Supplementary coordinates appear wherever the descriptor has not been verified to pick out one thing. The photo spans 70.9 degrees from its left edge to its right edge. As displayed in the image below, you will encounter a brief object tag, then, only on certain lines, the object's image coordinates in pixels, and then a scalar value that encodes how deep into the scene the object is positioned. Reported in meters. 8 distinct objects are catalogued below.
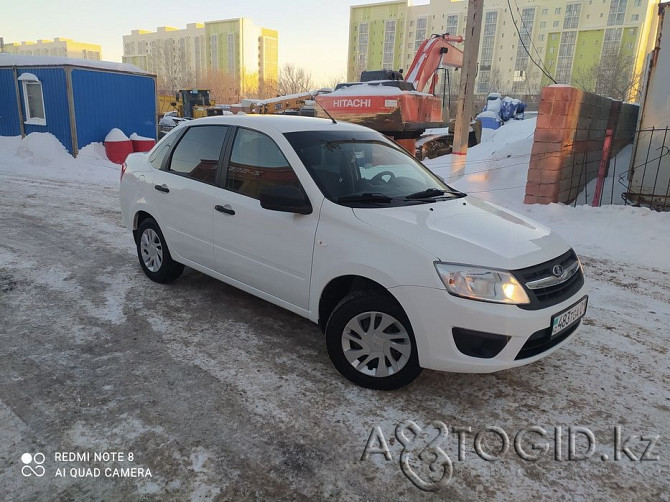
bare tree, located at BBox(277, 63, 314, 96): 58.73
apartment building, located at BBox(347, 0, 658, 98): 79.75
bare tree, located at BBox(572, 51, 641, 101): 39.94
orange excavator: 11.82
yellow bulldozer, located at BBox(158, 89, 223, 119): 31.85
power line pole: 8.66
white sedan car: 2.76
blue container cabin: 14.80
